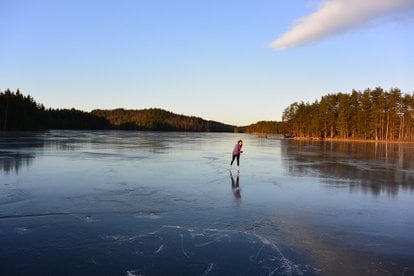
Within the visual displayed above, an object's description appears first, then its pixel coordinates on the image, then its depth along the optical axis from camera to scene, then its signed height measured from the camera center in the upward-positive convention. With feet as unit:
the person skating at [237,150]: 63.28 -3.13
